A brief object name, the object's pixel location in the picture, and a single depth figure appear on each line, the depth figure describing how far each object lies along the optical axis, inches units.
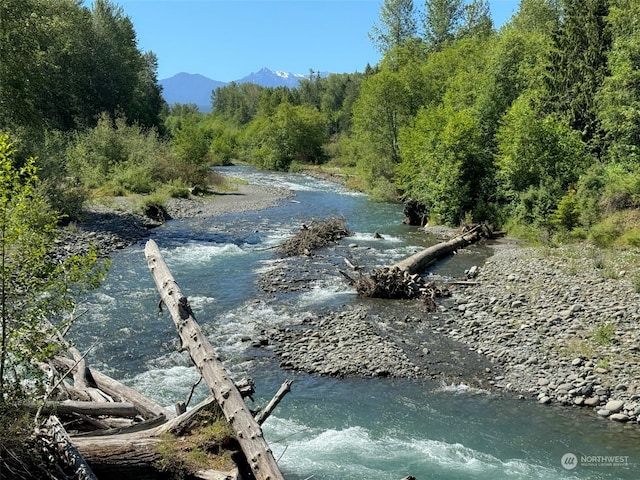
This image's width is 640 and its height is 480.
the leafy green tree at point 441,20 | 2571.4
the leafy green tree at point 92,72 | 1886.1
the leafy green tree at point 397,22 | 2578.7
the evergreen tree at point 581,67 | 1130.0
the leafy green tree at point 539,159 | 1062.7
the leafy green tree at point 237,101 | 5285.4
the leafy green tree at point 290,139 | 3314.5
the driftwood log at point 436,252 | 861.2
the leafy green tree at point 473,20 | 2603.3
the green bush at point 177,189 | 1754.2
